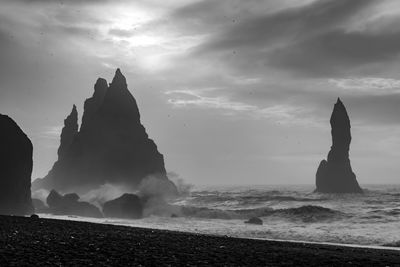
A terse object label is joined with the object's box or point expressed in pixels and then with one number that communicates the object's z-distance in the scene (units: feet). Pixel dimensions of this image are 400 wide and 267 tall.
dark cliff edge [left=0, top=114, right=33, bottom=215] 154.61
